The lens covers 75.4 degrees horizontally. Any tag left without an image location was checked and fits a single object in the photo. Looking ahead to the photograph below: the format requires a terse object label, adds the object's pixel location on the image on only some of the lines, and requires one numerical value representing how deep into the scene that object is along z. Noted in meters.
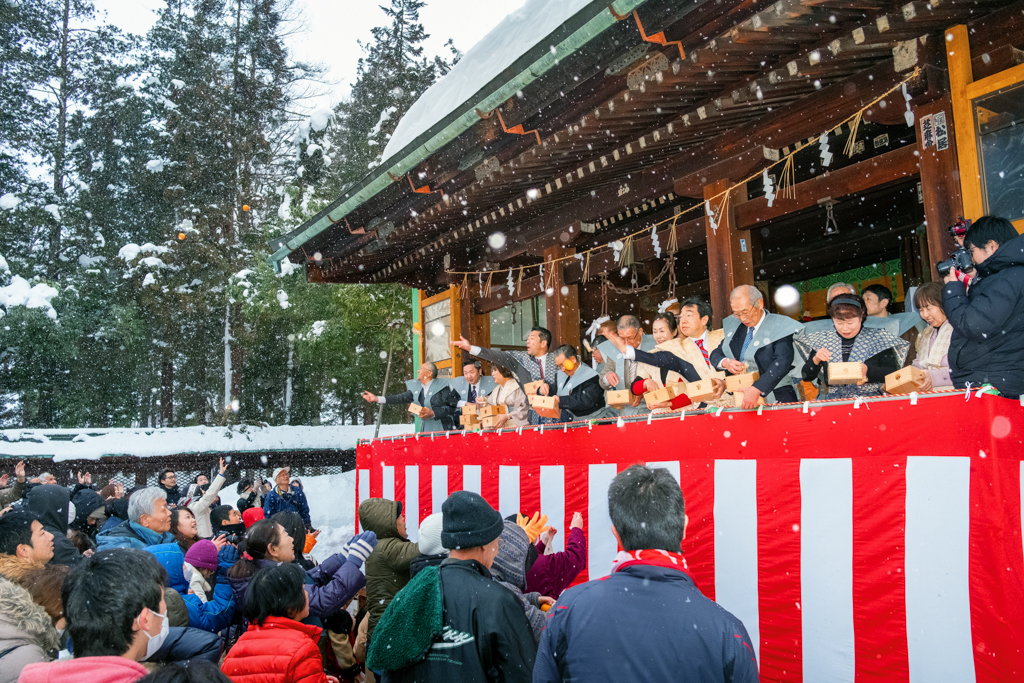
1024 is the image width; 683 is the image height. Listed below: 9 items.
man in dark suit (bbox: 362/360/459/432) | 8.02
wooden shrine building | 4.10
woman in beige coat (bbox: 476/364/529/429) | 6.43
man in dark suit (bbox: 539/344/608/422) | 5.45
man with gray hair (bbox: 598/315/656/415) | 5.04
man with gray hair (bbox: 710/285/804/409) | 3.87
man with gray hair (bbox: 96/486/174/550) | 3.67
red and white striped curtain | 2.32
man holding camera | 2.66
